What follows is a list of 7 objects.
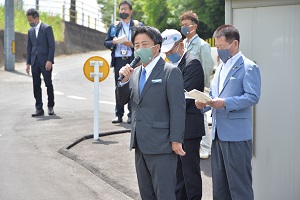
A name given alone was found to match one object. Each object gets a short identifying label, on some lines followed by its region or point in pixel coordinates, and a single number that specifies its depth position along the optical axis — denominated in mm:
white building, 6953
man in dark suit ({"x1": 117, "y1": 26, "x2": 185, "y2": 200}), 6156
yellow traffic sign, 11859
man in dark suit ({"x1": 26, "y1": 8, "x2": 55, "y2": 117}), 14445
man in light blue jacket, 6465
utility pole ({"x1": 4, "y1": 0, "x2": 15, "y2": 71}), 26578
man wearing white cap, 7422
